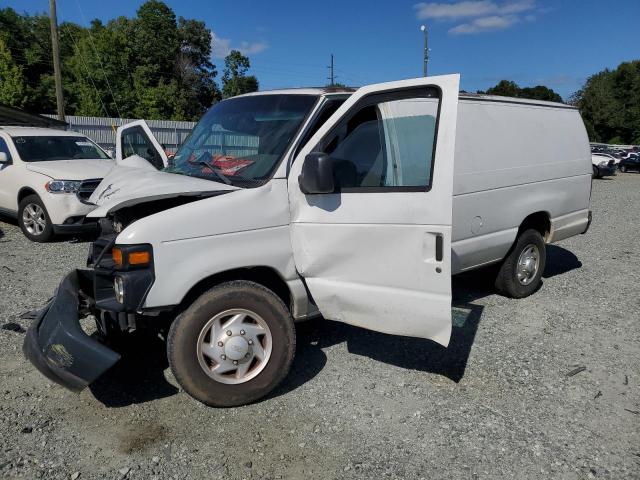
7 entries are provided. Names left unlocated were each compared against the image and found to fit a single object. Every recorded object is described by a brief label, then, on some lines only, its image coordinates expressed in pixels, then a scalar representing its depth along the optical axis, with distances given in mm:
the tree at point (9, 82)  38094
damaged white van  3287
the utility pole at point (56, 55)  20328
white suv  8328
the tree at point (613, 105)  58250
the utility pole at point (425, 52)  32875
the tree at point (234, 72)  51531
